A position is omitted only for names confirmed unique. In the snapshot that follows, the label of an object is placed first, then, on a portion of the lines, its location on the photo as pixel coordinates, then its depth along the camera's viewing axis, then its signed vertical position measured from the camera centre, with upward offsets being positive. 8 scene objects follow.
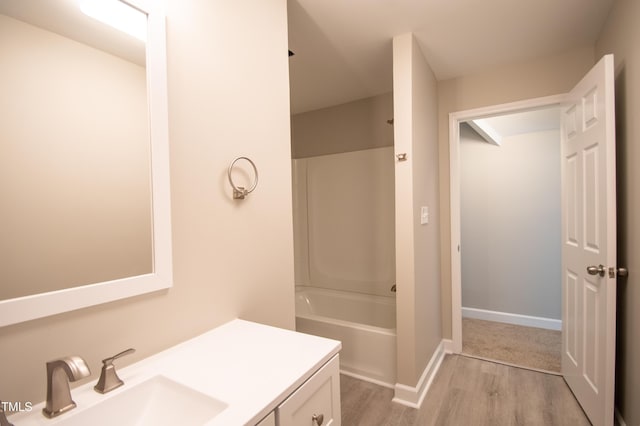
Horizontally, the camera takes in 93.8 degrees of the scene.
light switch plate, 2.21 -0.06
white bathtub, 2.27 -1.05
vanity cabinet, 0.76 -0.54
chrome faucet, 0.64 -0.37
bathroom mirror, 0.68 +0.14
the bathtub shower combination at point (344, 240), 2.94 -0.33
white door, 1.58 -0.23
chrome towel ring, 1.20 +0.10
